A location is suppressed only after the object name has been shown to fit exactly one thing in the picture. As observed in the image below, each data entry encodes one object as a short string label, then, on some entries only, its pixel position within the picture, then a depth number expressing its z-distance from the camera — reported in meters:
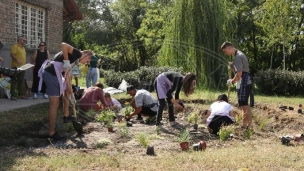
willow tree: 18.42
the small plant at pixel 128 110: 8.89
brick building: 11.34
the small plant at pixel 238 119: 7.95
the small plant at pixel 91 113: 8.83
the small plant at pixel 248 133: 6.60
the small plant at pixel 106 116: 8.05
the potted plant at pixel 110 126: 7.38
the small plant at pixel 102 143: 5.82
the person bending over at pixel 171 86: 7.52
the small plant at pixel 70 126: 7.39
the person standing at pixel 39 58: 10.39
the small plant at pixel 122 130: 6.83
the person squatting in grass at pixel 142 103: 8.58
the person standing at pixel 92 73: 12.45
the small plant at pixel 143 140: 5.72
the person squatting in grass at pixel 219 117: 7.09
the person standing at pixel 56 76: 6.34
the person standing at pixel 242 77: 7.40
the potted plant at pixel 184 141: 5.55
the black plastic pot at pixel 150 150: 5.18
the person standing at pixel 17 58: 10.41
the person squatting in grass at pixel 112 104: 9.60
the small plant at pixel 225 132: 6.43
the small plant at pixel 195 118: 8.16
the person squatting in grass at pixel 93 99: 9.11
